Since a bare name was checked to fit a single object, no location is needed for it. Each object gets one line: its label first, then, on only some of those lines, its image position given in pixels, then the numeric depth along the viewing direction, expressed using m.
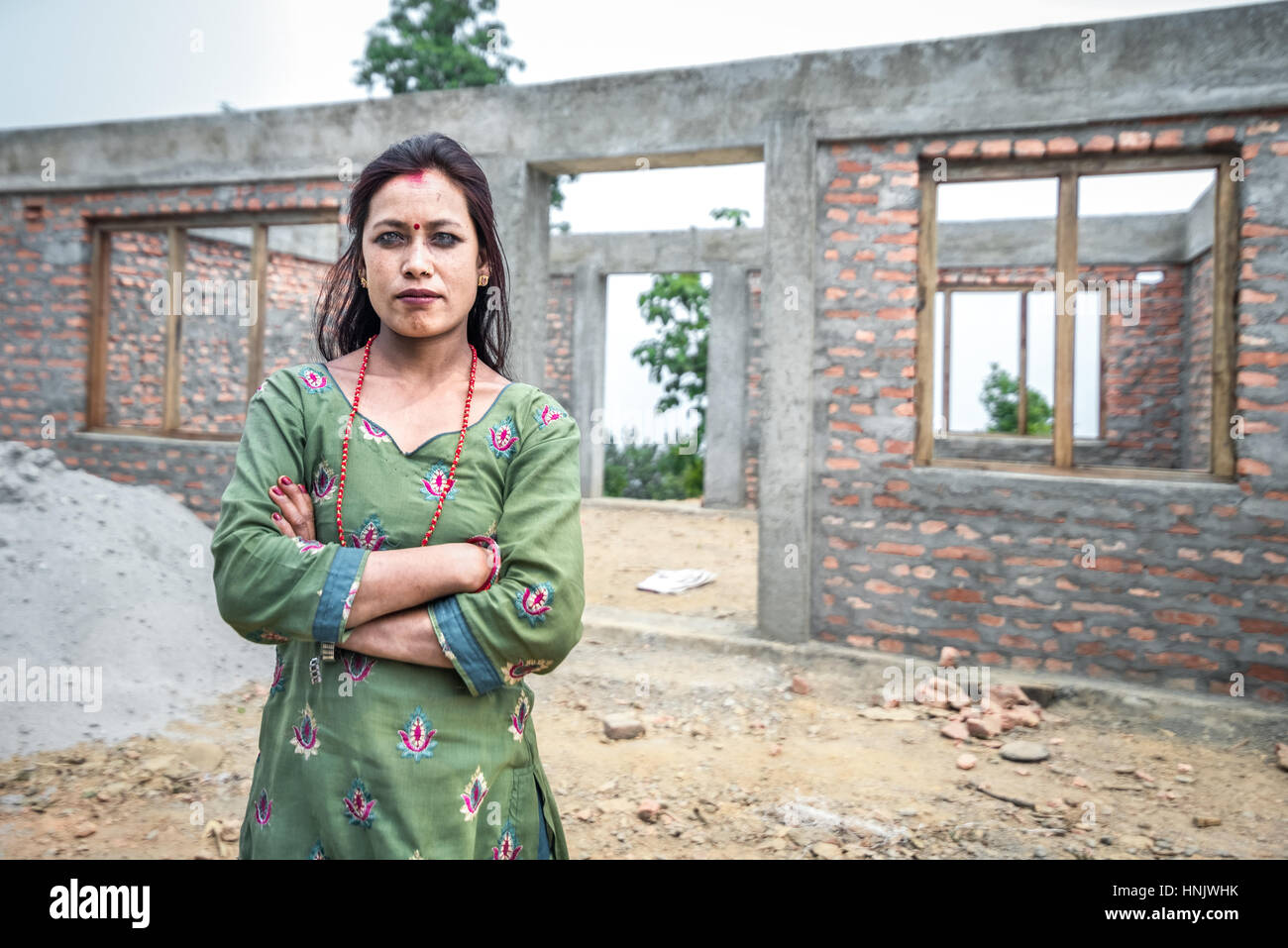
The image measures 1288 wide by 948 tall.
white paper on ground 7.04
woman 1.28
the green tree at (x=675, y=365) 13.15
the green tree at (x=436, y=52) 16.17
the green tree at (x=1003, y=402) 12.73
